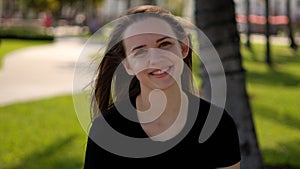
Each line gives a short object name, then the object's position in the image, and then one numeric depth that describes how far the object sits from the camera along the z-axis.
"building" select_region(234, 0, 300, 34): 36.49
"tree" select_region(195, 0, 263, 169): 4.34
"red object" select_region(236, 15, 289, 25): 37.44
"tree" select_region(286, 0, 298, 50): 22.70
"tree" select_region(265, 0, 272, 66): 17.23
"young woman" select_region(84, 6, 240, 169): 1.79
